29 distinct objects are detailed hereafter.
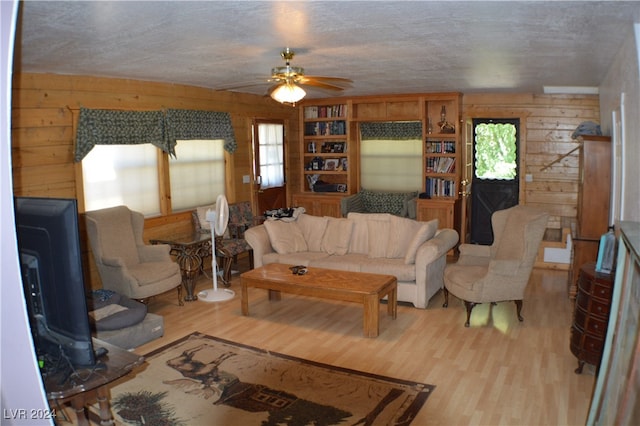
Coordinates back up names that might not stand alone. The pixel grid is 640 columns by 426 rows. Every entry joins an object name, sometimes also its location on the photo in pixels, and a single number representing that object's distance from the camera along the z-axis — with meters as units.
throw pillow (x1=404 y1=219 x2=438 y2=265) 5.88
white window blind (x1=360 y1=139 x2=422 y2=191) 9.28
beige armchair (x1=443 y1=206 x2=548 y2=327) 5.27
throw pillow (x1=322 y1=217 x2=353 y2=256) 6.56
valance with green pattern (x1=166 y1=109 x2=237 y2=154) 7.05
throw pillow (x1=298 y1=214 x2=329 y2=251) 6.77
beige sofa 5.84
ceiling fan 4.57
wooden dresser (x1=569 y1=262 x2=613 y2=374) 3.97
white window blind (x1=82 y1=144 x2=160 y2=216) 6.20
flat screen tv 1.77
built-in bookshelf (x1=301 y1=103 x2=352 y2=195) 9.37
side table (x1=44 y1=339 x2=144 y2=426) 2.07
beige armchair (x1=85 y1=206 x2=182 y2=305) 5.59
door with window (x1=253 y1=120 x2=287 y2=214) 8.64
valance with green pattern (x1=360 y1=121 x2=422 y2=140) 9.13
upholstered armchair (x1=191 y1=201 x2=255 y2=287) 6.93
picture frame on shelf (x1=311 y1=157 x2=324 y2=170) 9.61
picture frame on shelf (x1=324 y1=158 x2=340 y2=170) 9.55
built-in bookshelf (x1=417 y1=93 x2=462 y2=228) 8.39
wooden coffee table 5.04
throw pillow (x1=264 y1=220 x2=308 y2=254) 6.59
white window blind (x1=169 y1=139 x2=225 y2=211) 7.33
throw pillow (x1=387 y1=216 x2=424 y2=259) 6.30
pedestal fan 6.23
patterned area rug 3.66
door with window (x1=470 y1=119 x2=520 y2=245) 8.74
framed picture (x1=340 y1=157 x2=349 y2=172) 9.46
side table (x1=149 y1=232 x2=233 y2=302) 6.39
